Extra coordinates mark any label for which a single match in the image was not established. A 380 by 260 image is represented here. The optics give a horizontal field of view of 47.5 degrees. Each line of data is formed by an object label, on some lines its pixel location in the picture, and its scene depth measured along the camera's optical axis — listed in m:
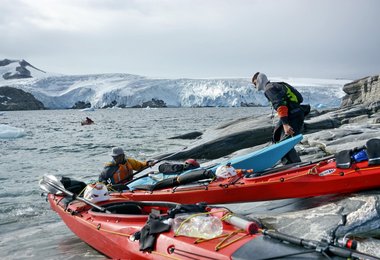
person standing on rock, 6.86
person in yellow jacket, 7.58
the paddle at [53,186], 6.53
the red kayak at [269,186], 5.18
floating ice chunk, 25.32
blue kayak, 6.87
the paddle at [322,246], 3.05
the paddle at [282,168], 6.13
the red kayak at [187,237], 3.39
